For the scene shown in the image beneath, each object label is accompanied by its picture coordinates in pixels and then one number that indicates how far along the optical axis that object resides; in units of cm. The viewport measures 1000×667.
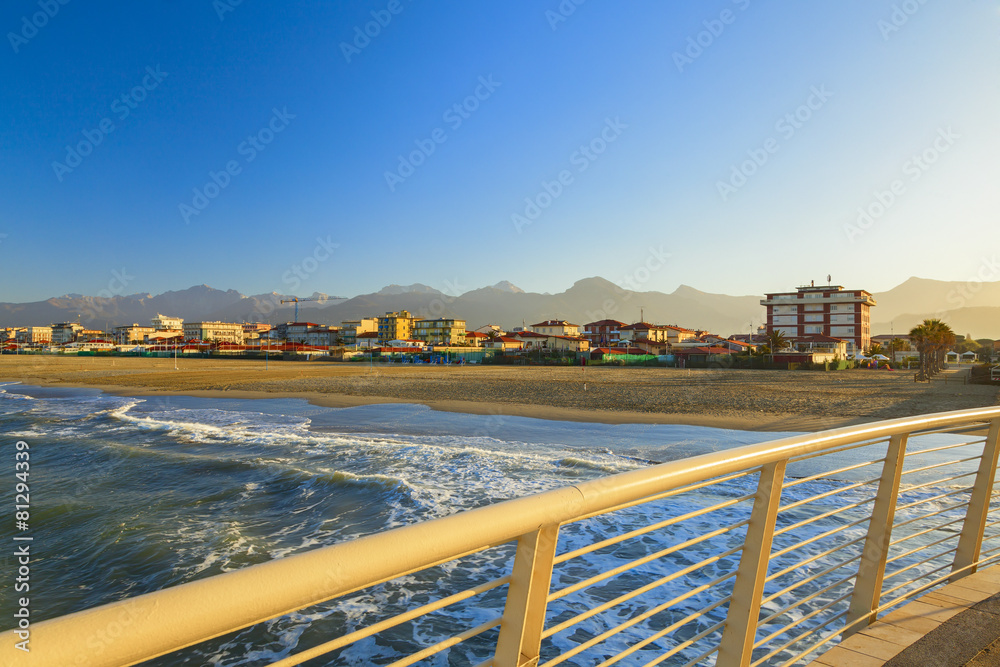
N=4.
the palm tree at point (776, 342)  6750
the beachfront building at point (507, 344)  10129
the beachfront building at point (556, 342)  9575
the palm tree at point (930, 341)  3878
